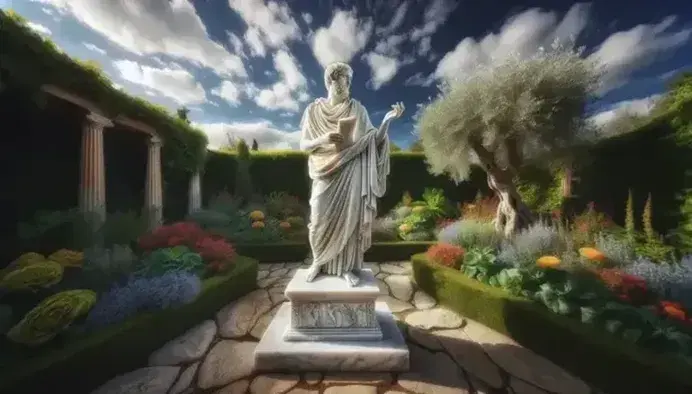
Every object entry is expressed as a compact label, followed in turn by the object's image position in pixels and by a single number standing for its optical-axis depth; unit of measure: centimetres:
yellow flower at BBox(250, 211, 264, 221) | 773
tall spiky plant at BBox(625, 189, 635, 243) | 469
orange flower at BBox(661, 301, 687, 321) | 243
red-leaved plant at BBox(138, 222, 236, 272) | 418
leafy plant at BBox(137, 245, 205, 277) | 351
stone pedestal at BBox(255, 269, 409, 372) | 220
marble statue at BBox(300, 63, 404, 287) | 243
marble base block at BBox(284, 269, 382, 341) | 232
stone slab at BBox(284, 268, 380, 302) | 228
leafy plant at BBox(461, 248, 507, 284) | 364
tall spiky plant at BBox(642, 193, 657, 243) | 447
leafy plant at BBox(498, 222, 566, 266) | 422
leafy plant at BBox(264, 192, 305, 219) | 873
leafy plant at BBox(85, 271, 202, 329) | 247
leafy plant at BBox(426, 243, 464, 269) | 429
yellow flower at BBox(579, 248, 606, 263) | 402
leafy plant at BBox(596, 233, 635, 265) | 416
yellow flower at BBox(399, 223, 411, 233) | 736
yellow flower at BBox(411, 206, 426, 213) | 800
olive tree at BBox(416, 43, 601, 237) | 525
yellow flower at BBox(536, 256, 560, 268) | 378
